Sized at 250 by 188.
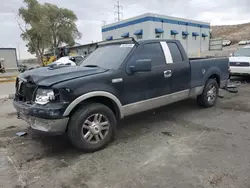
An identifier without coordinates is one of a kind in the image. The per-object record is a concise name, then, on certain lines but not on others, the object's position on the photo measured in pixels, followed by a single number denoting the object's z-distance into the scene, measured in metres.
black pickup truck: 3.20
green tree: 35.88
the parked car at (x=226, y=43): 46.57
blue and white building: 27.64
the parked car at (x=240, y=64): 9.62
